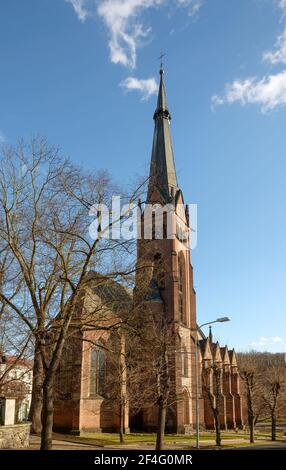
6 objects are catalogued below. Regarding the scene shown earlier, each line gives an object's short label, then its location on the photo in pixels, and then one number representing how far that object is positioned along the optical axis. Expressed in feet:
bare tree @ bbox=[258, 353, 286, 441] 131.05
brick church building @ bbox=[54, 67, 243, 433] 60.44
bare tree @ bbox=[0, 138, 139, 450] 53.72
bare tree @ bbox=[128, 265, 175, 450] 58.94
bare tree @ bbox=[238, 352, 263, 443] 120.10
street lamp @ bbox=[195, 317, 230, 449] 79.08
